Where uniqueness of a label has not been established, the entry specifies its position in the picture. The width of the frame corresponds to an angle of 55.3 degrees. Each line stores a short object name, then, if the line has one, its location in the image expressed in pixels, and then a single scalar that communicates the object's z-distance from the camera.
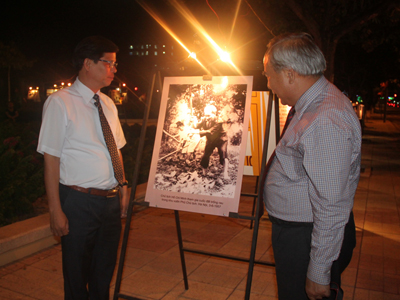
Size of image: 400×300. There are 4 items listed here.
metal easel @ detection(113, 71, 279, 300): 2.63
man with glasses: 2.47
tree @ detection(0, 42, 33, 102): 21.75
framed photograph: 2.88
